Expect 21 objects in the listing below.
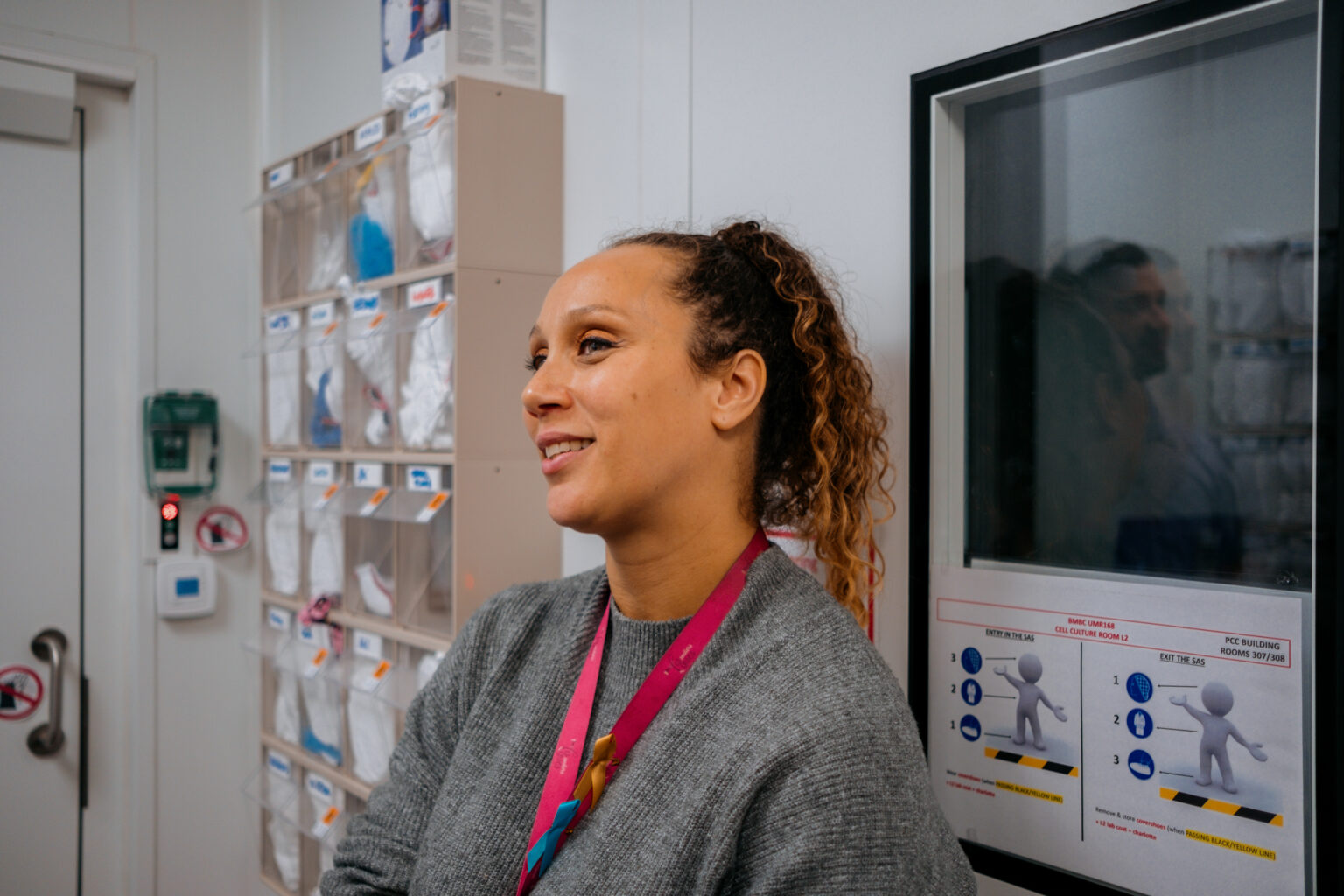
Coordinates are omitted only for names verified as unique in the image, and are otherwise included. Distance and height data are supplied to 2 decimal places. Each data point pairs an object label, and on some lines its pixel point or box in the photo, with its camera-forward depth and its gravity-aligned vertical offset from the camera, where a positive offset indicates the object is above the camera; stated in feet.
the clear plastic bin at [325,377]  6.94 +0.56
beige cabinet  5.79 +0.31
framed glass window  3.04 +0.01
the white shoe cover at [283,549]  7.78 -0.82
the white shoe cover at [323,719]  7.16 -2.09
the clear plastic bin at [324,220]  6.98 +1.78
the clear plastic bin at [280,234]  7.68 +1.84
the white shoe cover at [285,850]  8.00 -3.43
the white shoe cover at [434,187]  5.82 +1.66
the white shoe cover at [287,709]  7.88 -2.18
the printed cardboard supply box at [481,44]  5.88 +2.62
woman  2.93 -0.75
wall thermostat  8.34 -1.22
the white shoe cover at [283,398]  7.72 +0.45
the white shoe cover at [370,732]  6.48 -1.95
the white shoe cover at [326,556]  7.11 -0.81
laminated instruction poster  3.11 -1.01
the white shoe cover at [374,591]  6.56 -0.98
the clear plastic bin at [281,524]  7.71 -0.62
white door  7.96 -0.42
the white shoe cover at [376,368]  6.43 +0.57
